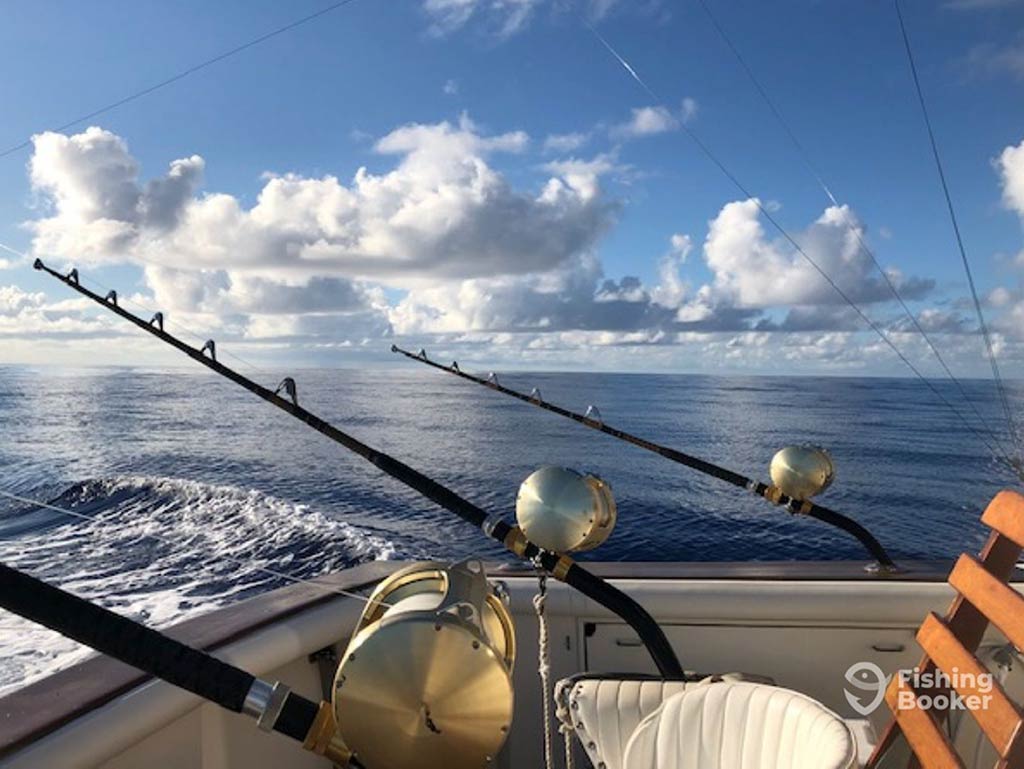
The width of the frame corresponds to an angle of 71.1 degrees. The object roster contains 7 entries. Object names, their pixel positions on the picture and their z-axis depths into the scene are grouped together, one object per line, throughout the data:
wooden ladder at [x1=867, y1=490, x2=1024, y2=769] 1.32
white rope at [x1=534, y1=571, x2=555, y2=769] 1.84
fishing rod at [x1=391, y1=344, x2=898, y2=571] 2.89
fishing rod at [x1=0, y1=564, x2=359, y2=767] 0.94
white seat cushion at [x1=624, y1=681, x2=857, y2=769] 1.37
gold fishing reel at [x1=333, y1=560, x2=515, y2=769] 0.99
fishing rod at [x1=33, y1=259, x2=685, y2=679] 1.93
